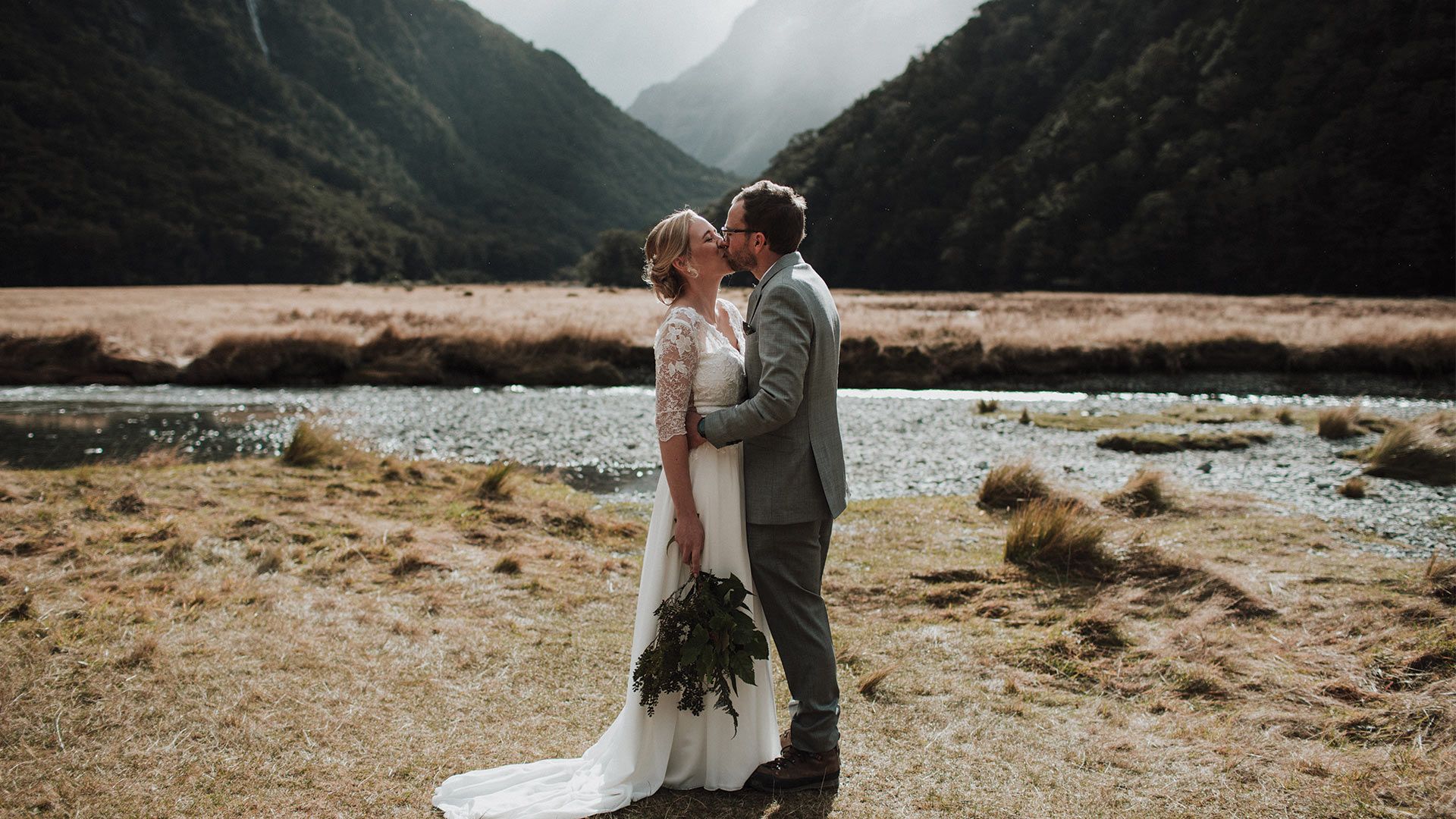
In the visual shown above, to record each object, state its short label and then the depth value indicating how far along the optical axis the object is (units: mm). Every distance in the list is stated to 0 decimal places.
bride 3402
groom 3270
